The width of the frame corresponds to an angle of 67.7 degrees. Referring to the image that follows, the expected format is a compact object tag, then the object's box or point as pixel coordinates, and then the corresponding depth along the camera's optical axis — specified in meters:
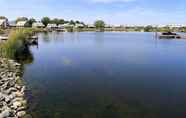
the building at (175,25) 90.82
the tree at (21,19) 78.71
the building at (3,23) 56.37
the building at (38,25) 70.82
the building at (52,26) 74.87
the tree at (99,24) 89.06
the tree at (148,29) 80.26
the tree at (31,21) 75.22
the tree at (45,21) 79.40
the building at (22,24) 66.38
